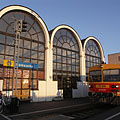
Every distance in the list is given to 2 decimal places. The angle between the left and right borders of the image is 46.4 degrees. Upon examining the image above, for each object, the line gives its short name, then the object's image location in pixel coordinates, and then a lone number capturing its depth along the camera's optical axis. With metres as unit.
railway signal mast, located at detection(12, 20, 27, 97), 9.48
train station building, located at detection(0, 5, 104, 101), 13.34
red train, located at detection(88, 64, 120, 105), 10.50
